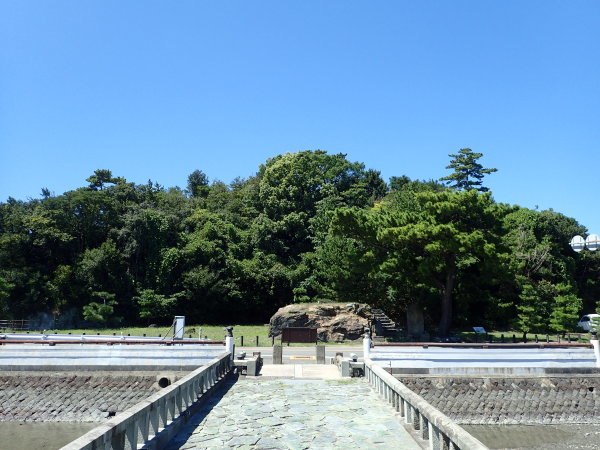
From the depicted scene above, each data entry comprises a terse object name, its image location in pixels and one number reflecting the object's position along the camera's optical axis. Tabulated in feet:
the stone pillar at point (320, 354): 60.39
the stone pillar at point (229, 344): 53.53
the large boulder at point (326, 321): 91.04
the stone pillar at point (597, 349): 55.57
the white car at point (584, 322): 120.53
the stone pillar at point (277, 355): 59.67
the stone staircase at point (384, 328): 96.89
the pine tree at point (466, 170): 196.75
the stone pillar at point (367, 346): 52.11
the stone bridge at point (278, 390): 32.96
